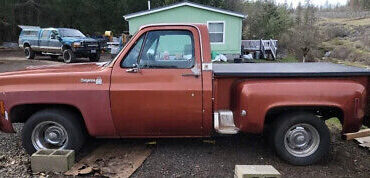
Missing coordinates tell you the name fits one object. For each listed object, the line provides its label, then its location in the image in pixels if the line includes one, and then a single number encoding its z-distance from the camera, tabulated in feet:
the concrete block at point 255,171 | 12.63
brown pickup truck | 14.80
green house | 64.95
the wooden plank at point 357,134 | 15.83
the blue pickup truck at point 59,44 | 57.06
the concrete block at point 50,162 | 14.53
